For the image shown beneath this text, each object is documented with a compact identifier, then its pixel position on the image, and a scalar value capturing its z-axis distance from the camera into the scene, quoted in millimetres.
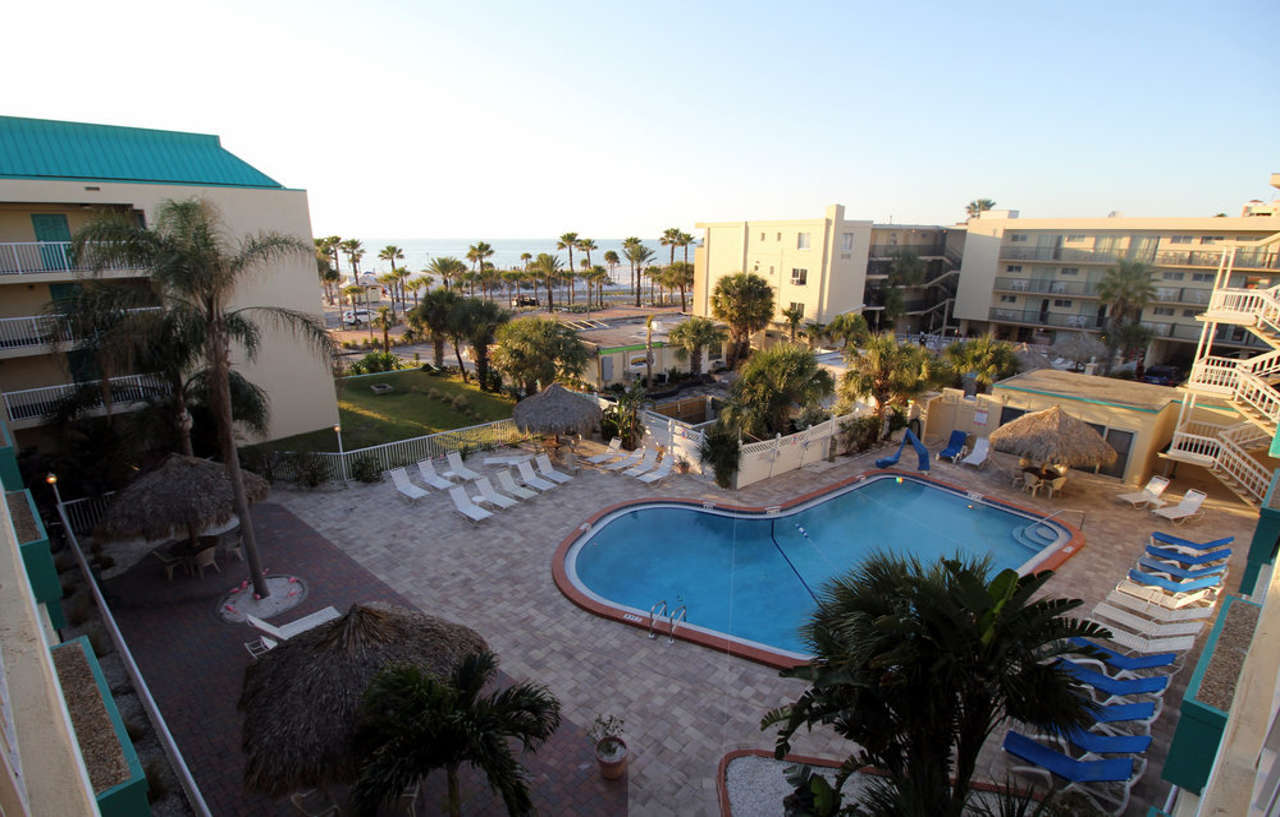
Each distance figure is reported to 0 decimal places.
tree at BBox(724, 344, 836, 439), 17891
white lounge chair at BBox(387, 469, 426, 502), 16156
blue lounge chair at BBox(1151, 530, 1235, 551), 13303
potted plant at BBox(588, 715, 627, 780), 7758
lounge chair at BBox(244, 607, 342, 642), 9773
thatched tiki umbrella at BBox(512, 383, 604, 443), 18234
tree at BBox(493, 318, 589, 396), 22750
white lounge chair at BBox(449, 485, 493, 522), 15102
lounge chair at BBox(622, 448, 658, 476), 17922
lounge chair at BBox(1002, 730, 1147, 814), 7496
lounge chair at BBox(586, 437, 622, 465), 19031
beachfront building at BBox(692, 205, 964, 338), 38344
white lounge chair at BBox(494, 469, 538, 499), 16484
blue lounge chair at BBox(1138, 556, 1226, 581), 12164
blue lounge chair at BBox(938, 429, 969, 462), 19984
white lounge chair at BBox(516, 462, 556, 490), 16984
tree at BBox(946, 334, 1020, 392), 24344
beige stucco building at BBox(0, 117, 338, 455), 15266
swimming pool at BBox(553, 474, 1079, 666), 12141
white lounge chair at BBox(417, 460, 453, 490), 16797
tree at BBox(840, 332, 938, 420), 19516
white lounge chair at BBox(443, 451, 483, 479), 17484
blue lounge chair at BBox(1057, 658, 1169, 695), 8742
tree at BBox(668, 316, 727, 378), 30078
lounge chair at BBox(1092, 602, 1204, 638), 10273
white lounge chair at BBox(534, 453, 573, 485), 17583
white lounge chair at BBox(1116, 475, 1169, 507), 16484
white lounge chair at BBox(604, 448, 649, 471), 18281
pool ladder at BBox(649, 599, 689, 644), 10953
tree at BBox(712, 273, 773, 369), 33344
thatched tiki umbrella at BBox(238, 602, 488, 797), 6496
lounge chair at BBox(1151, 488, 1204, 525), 15594
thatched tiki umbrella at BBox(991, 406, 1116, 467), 16547
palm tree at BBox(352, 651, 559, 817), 5645
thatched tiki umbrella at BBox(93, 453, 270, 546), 11453
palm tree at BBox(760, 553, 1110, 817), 5516
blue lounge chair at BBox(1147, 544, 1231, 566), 12937
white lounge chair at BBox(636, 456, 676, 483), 17484
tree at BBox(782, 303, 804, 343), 36000
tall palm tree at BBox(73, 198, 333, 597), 9719
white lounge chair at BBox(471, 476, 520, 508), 15898
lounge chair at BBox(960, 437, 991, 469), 19453
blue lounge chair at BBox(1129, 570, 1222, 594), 11477
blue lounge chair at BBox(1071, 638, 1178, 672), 9039
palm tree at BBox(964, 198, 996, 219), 74000
